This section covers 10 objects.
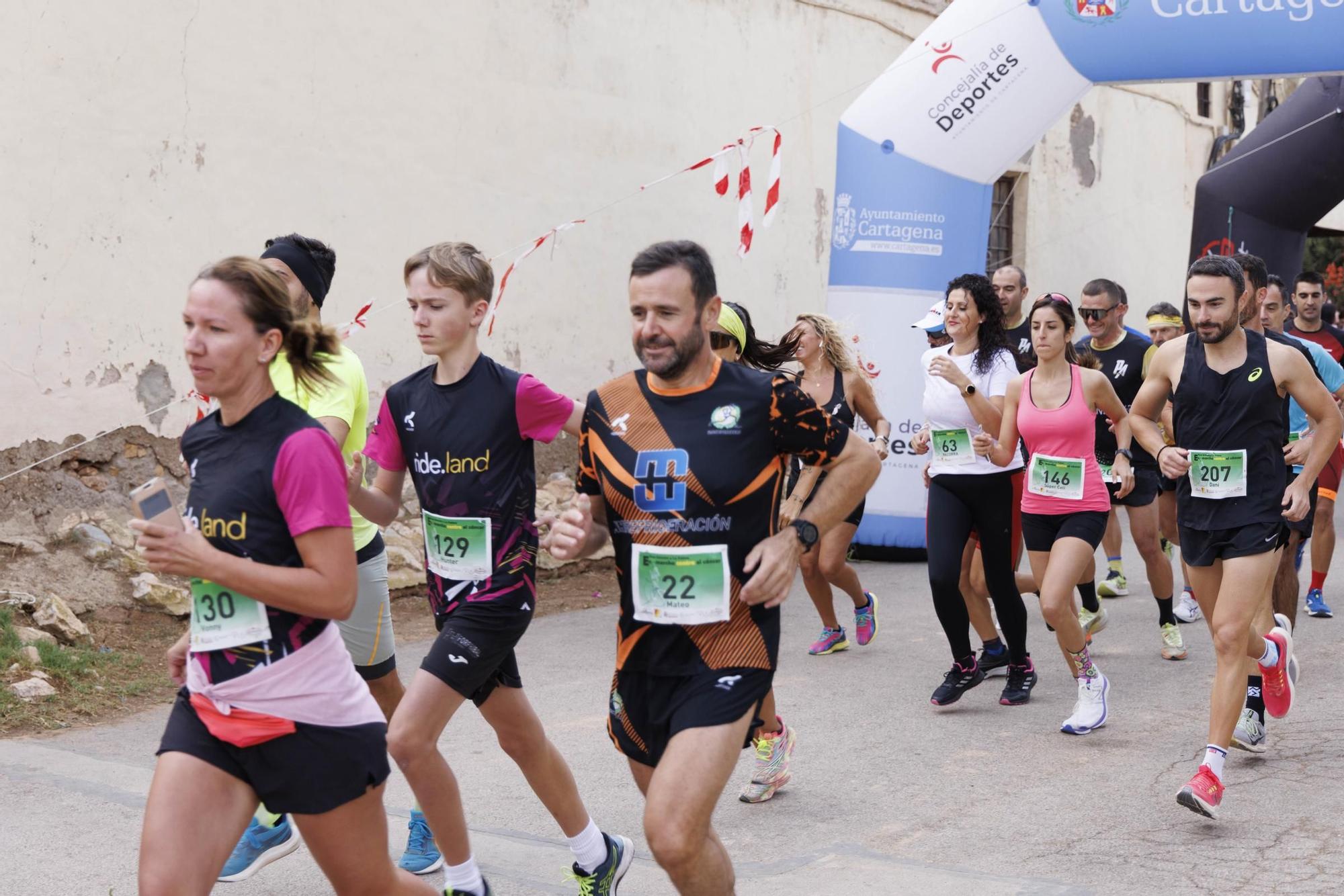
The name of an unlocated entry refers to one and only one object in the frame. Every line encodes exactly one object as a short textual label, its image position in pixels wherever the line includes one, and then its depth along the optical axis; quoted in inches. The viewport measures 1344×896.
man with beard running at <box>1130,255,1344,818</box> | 404.5
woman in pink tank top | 484.7
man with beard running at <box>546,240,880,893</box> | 267.0
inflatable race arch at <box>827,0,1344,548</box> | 776.9
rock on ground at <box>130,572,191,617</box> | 621.9
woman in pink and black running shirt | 227.8
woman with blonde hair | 568.1
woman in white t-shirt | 520.4
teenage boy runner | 320.5
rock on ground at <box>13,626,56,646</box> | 545.6
